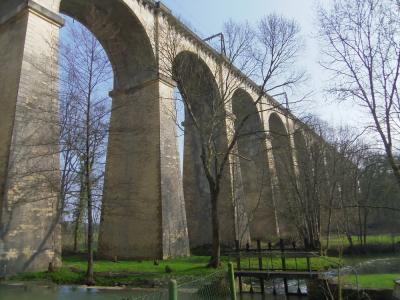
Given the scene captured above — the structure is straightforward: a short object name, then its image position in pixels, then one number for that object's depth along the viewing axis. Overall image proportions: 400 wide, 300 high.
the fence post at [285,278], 11.20
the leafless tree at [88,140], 11.38
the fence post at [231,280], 5.90
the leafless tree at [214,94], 13.82
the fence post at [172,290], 3.76
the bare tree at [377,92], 10.95
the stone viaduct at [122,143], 11.52
